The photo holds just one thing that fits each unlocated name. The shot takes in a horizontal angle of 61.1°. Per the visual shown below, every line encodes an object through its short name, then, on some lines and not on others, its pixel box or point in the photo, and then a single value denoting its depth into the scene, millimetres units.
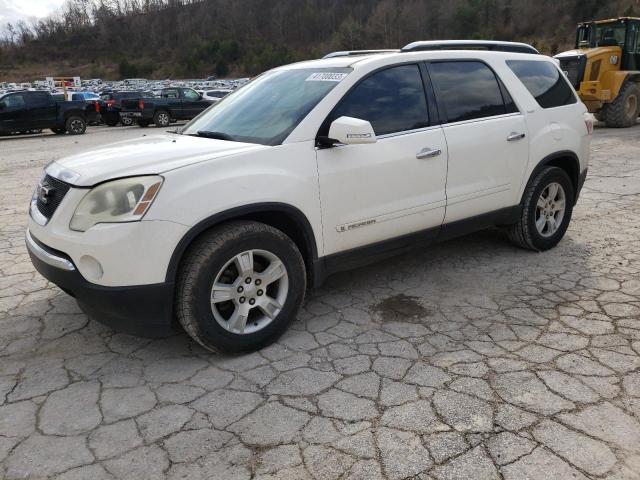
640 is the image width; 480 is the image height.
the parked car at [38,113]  18938
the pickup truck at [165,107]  21625
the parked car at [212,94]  23866
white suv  2938
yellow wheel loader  13852
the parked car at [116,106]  22862
